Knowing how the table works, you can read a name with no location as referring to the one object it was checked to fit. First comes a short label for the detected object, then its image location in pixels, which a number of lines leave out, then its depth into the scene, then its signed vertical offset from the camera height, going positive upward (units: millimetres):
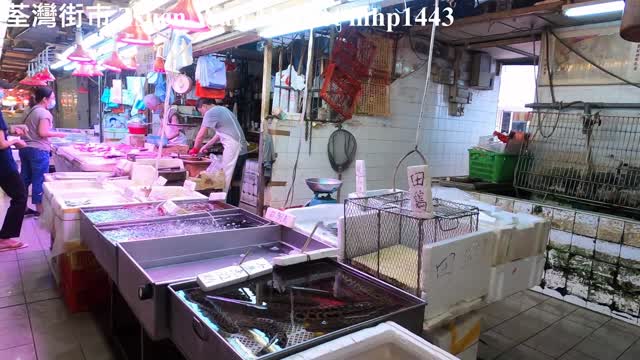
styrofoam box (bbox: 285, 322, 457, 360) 1182 -660
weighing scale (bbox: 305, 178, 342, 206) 3896 -643
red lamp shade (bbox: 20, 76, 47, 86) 7680 +385
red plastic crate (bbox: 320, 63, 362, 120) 5016 +371
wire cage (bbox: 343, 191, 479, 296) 1940 -549
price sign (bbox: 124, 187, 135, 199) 3252 -667
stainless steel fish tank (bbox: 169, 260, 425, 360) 1255 -678
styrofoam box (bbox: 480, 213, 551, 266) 2107 -574
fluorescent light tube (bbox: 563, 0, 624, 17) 3395 +1070
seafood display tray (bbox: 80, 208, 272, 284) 2033 -672
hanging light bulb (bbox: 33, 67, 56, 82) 7715 +490
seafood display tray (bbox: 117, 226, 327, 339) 1568 -701
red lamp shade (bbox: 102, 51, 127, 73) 5324 +581
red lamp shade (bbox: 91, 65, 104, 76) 6320 +544
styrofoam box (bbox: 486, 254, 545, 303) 2121 -784
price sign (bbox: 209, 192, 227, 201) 3137 -619
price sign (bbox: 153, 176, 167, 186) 3562 -619
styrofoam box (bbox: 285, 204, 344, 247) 2311 -635
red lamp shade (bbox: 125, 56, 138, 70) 5895 +644
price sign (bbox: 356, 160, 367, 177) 2424 -273
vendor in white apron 5852 -249
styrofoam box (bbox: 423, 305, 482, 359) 1957 -1003
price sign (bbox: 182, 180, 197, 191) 3402 -608
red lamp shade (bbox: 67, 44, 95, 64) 5125 +613
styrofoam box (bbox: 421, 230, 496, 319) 1700 -625
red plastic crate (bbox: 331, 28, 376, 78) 5039 +853
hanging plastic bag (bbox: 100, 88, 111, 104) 8875 +228
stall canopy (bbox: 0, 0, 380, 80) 2983 +856
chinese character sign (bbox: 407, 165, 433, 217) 1716 -269
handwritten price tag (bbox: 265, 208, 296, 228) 2295 -557
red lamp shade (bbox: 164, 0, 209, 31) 2576 +592
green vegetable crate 4688 -404
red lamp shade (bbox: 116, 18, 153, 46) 3557 +624
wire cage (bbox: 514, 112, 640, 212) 3869 -249
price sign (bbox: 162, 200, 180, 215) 2752 -645
